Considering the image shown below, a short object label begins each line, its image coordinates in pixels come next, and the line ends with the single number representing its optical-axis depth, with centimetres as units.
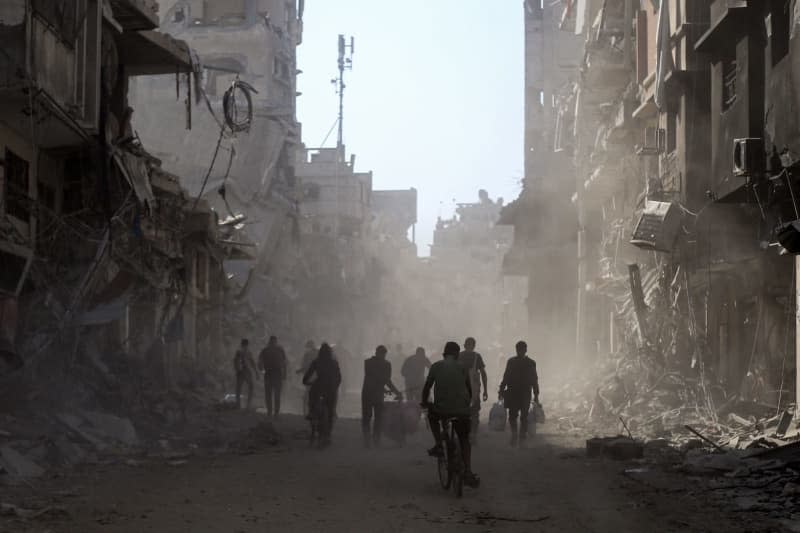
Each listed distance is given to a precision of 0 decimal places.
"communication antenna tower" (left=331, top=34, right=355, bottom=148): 7725
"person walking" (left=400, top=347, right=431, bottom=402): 2328
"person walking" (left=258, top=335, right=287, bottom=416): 2480
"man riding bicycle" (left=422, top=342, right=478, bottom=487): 1283
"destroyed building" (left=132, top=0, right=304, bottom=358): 4938
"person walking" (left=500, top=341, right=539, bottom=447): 1906
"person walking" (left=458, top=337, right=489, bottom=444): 1887
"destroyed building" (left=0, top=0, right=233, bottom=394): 1748
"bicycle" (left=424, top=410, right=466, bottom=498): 1205
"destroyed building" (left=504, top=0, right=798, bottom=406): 2025
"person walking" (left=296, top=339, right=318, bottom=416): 2698
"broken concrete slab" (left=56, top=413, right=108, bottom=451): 1640
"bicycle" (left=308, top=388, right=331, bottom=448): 1853
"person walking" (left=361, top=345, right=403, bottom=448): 1947
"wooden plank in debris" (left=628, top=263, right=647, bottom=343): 2719
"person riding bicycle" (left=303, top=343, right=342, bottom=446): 1892
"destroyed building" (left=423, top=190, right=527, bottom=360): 9888
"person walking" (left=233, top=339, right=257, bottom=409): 2658
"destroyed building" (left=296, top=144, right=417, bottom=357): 6062
